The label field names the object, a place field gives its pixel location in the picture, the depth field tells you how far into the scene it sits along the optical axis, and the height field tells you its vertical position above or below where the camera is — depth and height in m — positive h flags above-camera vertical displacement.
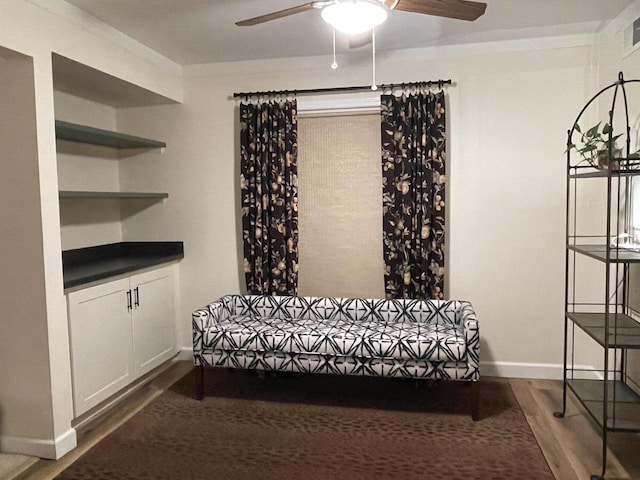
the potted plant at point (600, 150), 2.59 +0.28
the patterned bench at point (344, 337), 3.08 -0.84
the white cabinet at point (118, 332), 3.04 -0.84
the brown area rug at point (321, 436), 2.57 -1.32
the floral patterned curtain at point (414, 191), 3.69 +0.09
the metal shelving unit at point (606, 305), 2.49 -0.68
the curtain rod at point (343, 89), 3.71 +0.88
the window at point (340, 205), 3.93 +0.00
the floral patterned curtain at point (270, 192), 3.91 +0.10
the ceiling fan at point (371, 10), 2.07 +0.86
